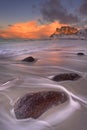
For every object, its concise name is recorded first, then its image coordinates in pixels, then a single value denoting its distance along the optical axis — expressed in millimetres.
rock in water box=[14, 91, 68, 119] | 1430
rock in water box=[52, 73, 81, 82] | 2343
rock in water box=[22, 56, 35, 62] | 4321
